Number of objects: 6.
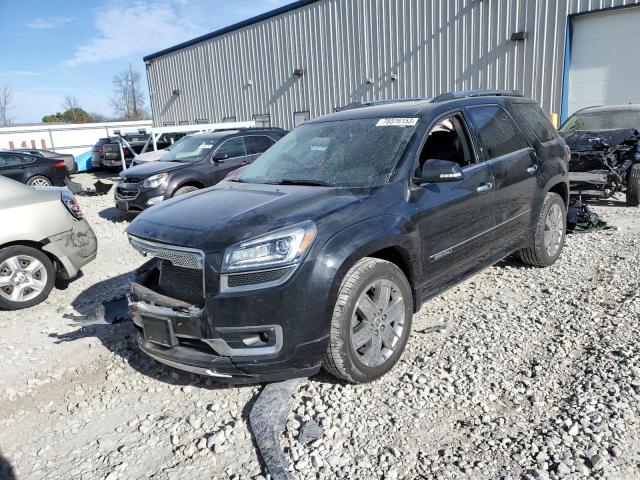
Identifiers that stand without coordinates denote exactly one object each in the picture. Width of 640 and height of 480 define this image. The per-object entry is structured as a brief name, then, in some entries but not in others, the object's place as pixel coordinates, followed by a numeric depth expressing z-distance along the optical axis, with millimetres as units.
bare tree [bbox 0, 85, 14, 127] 55844
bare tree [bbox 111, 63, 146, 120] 62812
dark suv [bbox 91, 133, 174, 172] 18009
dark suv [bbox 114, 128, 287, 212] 9000
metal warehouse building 11594
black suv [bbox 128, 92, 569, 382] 2844
